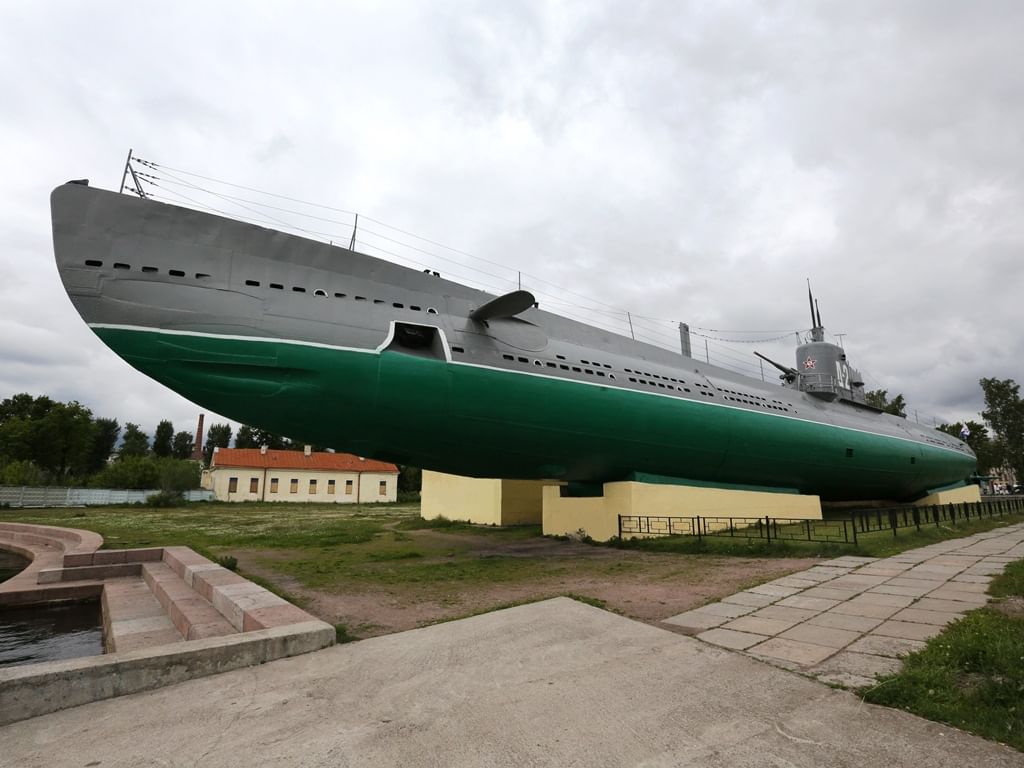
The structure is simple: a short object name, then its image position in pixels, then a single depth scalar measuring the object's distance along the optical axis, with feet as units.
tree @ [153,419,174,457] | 296.10
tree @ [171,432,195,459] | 313.53
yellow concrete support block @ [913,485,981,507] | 79.61
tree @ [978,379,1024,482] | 144.97
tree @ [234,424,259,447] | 234.17
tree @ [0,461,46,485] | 107.65
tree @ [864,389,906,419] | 155.59
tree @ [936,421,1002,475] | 152.46
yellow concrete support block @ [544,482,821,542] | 40.68
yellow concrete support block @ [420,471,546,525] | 62.28
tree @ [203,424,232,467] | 290.76
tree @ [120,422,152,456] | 271.65
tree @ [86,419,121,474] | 263.08
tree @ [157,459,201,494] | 110.42
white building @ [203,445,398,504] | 130.82
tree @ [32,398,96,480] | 130.52
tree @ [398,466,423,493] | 166.06
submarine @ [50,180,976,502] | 23.53
